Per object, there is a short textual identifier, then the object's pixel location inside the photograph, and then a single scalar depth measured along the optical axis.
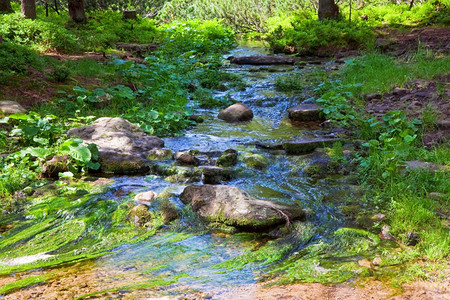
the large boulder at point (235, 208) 3.94
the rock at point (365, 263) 3.34
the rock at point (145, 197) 4.47
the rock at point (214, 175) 5.13
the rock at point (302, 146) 5.93
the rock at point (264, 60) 12.41
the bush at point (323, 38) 13.12
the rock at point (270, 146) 6.17
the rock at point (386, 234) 3.78
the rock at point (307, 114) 7.58
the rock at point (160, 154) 5.70
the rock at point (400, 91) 7.39
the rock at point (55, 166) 5.05
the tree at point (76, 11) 15.41
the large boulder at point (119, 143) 5.36
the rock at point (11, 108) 6.17
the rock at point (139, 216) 4.08
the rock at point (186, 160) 5.57
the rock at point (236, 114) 7.69
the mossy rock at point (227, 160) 5.56
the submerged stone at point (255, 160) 5.55
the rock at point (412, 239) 3.62
